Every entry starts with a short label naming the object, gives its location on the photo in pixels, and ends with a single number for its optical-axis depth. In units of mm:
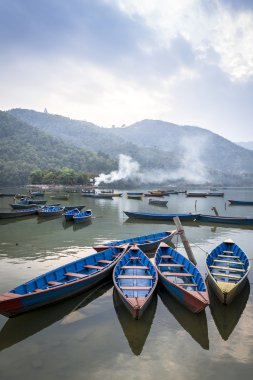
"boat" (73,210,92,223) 38841
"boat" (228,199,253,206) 73750
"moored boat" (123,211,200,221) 42809
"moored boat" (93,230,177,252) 22766
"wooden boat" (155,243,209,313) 12695
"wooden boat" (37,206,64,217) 43344
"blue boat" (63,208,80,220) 39994
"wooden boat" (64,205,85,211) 52125
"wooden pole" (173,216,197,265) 20375
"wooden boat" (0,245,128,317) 12195
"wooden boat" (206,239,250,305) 13742
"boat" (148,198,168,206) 67562
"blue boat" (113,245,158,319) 12242
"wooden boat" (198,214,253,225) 39469
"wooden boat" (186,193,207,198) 96119
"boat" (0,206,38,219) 41475
